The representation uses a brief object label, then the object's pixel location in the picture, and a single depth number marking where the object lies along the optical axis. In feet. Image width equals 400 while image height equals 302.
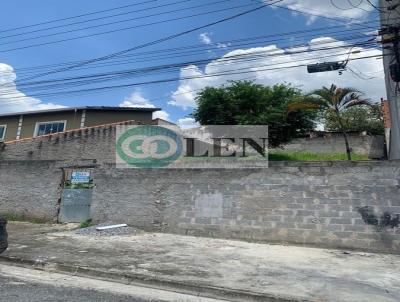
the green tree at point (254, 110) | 57.06
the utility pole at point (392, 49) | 28.94
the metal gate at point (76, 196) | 35.42
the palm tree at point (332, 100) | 42.73
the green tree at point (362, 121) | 104.17
